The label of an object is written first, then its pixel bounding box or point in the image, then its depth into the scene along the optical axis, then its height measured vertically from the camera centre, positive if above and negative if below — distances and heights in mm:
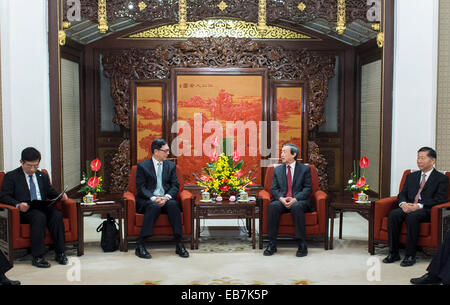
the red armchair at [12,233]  4527 -889
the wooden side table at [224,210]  5188 -793
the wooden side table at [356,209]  5004 -767
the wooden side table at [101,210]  4930 -760
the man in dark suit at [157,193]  4941 -620
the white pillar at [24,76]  5367 +571
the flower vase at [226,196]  5375 -672
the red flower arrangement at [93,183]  5117 -511
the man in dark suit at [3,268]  3676 -971
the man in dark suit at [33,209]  4547 -654
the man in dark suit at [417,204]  4594 -664
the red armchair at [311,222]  5117 -896
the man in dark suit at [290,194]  5008 -630
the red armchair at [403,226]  4578 -863
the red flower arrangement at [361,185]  5238 -550
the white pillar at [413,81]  5422 +513
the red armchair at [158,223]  5066 -901
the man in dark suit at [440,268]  3637 -986
